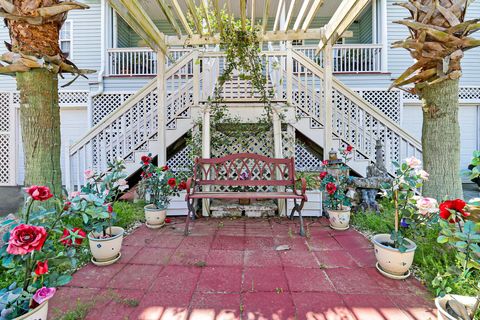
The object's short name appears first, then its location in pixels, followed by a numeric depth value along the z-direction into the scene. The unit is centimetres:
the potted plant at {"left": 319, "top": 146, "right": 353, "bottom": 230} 324
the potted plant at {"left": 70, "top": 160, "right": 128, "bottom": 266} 228
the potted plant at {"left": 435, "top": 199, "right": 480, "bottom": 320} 139
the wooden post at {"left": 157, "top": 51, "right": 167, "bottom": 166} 419
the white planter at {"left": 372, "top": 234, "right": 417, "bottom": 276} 205
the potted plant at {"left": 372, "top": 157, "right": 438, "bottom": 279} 205
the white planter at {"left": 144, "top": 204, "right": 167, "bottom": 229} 336
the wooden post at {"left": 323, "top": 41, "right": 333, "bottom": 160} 421
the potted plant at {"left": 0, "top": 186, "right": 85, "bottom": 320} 123
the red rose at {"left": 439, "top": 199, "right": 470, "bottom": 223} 156
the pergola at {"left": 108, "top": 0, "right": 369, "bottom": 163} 303
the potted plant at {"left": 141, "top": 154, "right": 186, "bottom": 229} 337
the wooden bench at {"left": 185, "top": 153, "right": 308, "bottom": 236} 318
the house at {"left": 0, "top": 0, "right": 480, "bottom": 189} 443
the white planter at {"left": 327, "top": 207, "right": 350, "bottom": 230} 324
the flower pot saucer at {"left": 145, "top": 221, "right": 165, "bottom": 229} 338
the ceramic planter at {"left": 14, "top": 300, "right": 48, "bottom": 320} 125
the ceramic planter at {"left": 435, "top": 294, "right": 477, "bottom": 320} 141
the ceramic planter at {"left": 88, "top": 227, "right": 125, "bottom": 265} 231
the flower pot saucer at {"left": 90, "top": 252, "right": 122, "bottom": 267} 234
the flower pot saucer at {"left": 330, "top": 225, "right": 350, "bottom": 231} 328
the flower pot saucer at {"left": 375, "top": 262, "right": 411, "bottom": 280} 210
